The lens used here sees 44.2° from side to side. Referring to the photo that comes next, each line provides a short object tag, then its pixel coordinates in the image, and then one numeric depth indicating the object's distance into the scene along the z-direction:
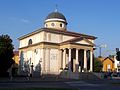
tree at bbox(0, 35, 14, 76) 30.31
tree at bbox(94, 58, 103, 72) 53.01
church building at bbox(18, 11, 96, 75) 34.93
